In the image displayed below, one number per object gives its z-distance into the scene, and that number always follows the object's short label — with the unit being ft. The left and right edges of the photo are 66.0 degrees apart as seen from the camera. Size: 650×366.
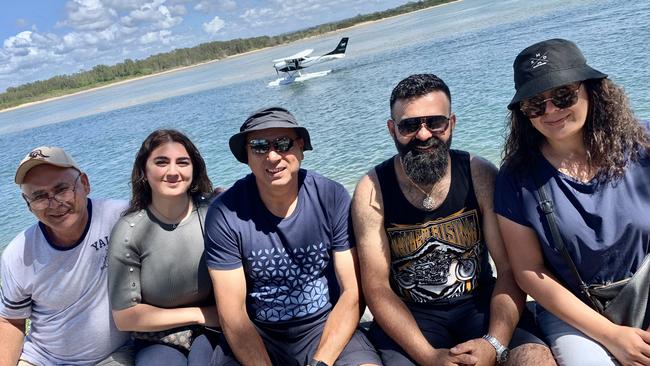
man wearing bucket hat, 9.12
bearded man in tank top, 9.21
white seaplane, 121.19
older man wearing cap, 9.48
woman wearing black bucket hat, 7.74
